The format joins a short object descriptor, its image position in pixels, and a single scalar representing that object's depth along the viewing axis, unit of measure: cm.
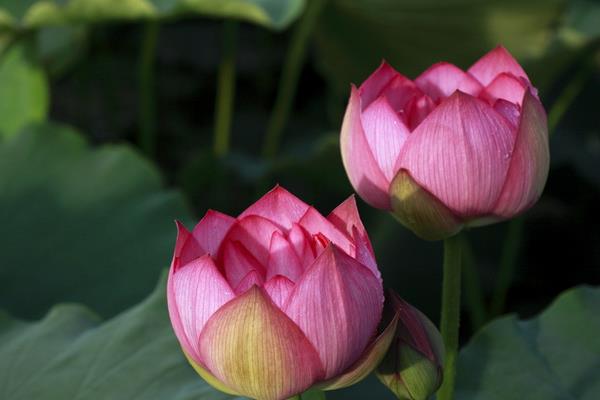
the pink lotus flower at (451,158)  155
